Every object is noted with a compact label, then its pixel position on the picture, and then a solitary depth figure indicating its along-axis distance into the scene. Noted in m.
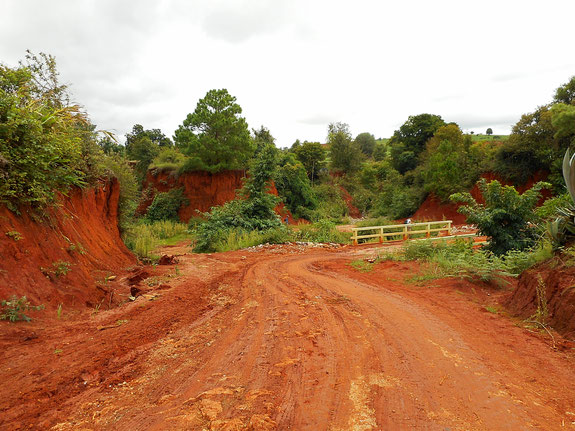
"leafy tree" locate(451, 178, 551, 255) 9.29
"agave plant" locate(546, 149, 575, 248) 5.48
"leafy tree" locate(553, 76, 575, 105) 24.52
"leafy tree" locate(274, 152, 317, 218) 33.88
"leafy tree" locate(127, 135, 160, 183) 38.79
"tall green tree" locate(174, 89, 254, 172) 28.73
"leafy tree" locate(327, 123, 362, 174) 49.25
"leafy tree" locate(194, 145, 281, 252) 18.75
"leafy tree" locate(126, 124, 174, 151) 52.33
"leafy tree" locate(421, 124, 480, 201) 27.05
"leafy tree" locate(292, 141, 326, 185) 45.88
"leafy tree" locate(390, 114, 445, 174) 42.34
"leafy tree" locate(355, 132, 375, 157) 78.12
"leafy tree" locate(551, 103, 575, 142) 19.45
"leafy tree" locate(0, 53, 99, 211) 5.25
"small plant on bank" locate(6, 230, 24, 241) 5.11
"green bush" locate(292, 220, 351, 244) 18.28
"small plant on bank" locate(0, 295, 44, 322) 4.39
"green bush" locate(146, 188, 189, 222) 31.83
